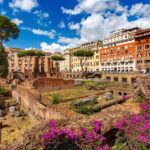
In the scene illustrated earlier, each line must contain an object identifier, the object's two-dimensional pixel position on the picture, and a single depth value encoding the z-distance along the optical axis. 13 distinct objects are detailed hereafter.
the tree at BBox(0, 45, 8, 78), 37.22
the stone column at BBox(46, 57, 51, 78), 46.12
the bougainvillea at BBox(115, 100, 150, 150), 8.20
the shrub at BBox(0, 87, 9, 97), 27.23
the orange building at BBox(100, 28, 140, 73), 64.94
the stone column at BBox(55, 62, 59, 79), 45.50
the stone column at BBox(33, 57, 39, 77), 45.84
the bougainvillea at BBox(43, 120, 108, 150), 7.64
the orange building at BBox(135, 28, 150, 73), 58.69
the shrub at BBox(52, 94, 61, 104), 18.61
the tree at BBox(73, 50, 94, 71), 72.12
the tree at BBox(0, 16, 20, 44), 42.73
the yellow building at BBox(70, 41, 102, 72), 81.24
